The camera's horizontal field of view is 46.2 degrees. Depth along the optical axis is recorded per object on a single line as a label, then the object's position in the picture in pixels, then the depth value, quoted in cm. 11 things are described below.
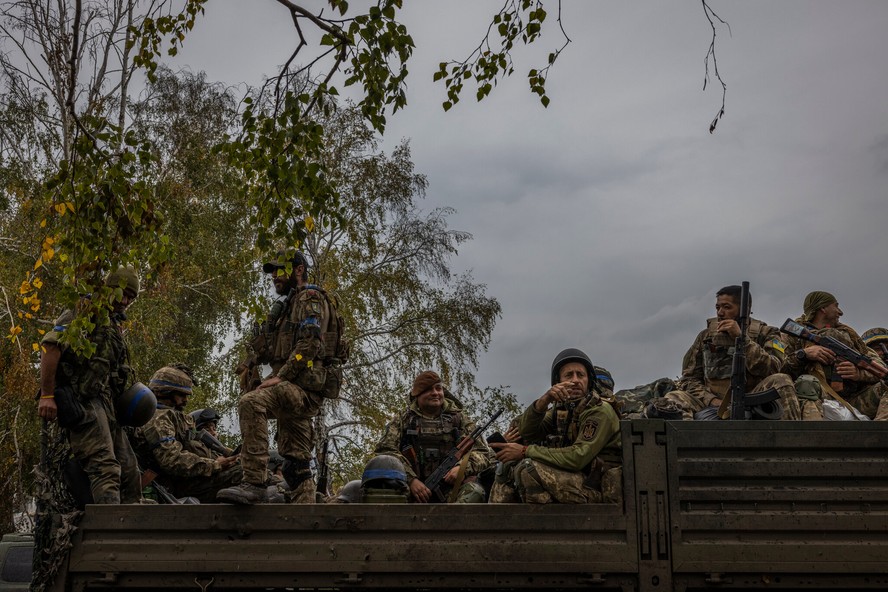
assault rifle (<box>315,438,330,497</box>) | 747
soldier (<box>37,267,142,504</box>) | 547
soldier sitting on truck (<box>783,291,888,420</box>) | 698
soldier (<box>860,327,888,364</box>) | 773
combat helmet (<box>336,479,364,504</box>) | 627
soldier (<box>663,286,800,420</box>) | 665
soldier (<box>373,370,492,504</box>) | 650
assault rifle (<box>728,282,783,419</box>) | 609
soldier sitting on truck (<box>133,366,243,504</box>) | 711
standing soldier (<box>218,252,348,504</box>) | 632
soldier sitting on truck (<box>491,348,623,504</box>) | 479
